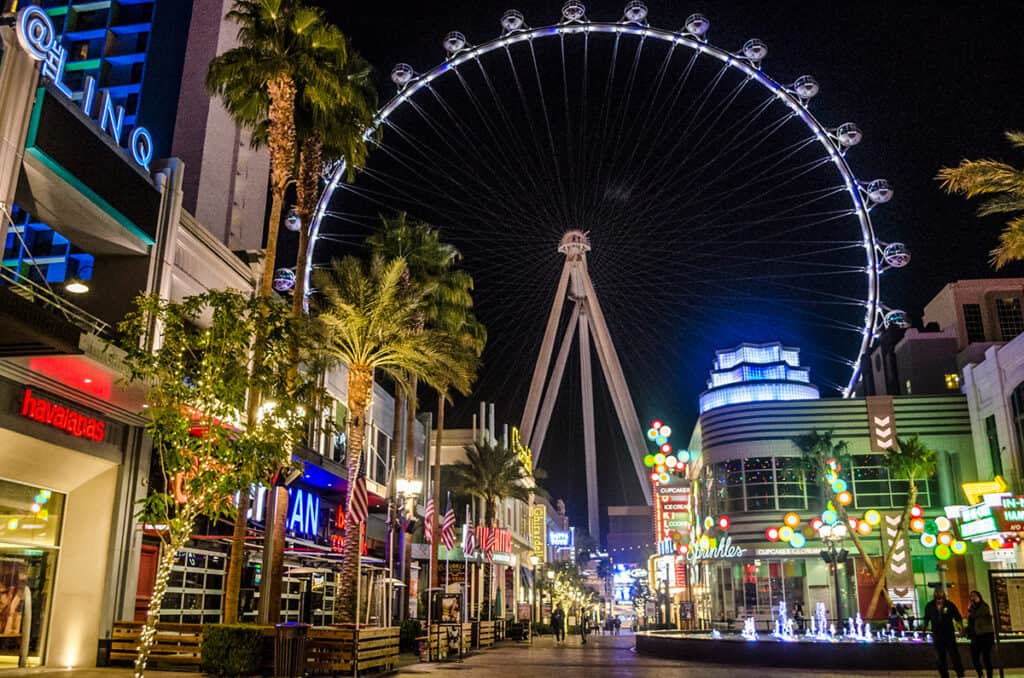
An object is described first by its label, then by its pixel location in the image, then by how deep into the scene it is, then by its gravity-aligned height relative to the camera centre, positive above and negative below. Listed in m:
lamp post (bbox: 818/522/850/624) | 44.97 +2.55
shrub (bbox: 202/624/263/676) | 18.75 -1.28
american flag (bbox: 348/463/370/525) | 24.39 +2.31
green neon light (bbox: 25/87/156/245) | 18.03 +8.58
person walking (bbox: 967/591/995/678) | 18.48 -0.77
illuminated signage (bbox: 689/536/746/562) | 61.62 +2.69
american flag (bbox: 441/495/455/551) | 35.09 +2.21
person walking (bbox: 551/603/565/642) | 49.28 -1.82
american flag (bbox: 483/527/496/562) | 41.25 +2.14
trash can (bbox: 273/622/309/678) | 18.23 -1.28
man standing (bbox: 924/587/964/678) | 19.11 -0.75
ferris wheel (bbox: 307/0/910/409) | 43.19 +25.32
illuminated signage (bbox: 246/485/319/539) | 28.40 +2.67
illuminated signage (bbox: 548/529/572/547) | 110.17 +6.22
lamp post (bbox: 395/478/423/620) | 32.03 +3.36
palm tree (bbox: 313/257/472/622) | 25.83 +7.44
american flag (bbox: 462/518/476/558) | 50.79 +2.71
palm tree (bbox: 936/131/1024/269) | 19.08 +8.58
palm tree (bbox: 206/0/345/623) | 22.30 +12.72
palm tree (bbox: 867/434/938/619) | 54.66 +7.62
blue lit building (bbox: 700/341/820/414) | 71.06 +17.06
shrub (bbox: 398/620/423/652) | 32.28 -1.66
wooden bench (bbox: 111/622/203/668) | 19.86 -1.17
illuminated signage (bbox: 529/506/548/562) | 89.19 +6.06
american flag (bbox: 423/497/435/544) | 36.22 +3.12
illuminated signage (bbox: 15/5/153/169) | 17.87 +10.84
